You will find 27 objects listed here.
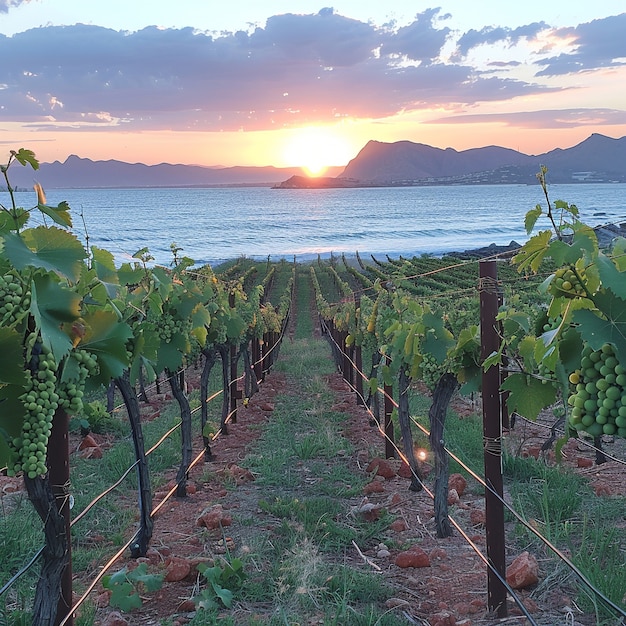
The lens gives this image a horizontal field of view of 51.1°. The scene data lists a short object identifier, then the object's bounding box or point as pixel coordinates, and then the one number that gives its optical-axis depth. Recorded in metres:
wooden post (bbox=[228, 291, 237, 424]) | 8.60
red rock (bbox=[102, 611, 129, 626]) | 3.31
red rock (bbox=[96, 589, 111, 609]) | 3.63
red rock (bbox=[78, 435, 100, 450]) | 7.33
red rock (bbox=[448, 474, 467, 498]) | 5.54
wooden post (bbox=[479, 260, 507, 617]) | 3.35
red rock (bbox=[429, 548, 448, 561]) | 4.23
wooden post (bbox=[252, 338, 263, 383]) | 11.40
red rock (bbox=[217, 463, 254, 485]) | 5.98
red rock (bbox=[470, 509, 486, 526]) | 4.72
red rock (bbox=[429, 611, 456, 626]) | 3.25
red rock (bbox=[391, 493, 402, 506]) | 5.30
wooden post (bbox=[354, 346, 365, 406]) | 9.35
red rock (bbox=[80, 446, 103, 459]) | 6.89
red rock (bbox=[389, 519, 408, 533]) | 4.70
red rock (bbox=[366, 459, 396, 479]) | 6.04
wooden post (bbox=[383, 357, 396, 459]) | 6.59
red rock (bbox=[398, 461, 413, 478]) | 6.01
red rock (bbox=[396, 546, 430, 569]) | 4.07
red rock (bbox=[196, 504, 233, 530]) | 4.70
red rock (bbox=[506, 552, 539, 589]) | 3.63
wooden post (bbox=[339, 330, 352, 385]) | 11.26
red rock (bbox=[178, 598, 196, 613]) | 3.54
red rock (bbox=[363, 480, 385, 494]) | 5.59
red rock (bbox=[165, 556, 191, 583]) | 3.86
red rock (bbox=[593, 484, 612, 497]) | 5.28
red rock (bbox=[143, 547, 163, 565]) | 4.27
